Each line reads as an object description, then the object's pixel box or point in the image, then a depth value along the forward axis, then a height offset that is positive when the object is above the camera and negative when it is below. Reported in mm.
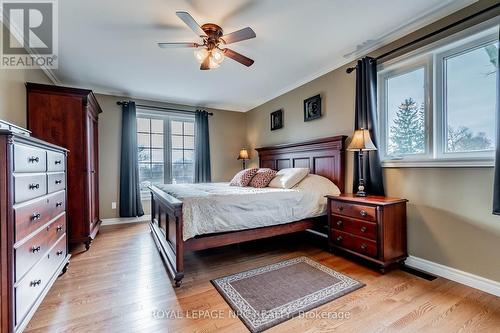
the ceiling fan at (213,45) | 2190 +1181
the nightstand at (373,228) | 2283 -643
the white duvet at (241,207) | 2188 -425
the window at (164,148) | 4754 +404
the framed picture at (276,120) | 4490 +907
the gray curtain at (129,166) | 4355 +37
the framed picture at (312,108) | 3576 +907
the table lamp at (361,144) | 2551 +231
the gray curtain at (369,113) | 2684 +611
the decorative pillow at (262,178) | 3490 -170
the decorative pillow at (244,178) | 3623 -172
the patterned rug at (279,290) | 1682 -1039
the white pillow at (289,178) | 3242 -161
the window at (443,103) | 2014 +609
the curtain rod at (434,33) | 1896 +1226
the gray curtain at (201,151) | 5078 +348
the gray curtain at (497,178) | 1735 -102
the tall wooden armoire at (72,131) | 2793 +461
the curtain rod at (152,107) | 4392 +1203
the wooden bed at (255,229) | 2131 -502
